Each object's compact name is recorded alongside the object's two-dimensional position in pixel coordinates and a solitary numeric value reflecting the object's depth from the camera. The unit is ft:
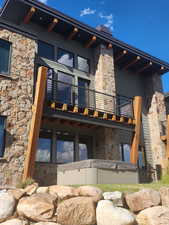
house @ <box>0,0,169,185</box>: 30.09
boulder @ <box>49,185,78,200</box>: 18.21
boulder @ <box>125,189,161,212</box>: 17.99
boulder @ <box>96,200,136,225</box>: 15.39
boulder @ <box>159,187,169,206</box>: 18.50
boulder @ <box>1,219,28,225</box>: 15.77
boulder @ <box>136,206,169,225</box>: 16.05
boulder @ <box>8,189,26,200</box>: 17.92
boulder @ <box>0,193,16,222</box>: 16.46
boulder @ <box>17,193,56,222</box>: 16.11
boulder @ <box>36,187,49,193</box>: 19.18
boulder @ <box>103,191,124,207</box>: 18.10
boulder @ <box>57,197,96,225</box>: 16.06
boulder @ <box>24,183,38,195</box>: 19.19
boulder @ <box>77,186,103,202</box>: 18.23
